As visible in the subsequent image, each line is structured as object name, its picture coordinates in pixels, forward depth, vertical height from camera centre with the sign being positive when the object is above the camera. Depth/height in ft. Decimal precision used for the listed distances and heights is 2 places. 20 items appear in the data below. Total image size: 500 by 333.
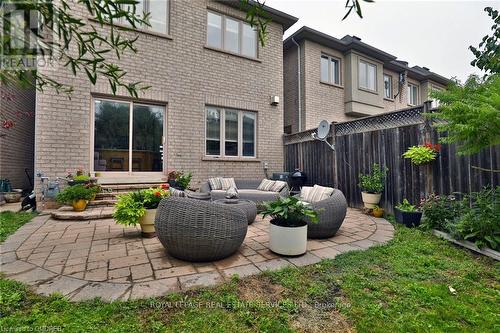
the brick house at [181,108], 18.47 +5.77
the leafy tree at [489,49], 15.87 +8.62
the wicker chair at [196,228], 8.50 -2.01
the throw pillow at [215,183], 20.82 -0.92
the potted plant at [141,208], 11.16 -1.69
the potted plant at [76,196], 15.89 -1.53
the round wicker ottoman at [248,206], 13.99 -2.03
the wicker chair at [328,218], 11.66 -2.24
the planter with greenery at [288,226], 9.53 -2.18
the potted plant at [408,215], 14.02 -2.53
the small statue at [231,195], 14.46 -1.40
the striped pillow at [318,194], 13.91 -1.28
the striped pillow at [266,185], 21.20 -1.13
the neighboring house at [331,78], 30.37 +12.77
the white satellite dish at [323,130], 21.43 +3.84
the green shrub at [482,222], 10.14 -2.24
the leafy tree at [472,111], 8.68 +2.28
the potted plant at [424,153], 14.05 +1.09
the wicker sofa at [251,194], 19.10 -1.71
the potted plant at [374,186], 17.40 -1.02
